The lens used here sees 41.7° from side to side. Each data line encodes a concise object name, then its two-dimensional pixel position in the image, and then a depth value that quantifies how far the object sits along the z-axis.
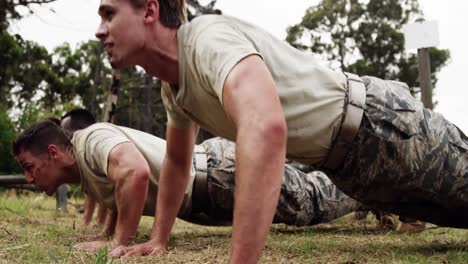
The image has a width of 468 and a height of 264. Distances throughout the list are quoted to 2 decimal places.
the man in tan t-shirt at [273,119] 1.44
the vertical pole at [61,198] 7.33
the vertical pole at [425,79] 5.08
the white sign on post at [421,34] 4.30
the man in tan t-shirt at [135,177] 2.79
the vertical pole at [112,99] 7.15
